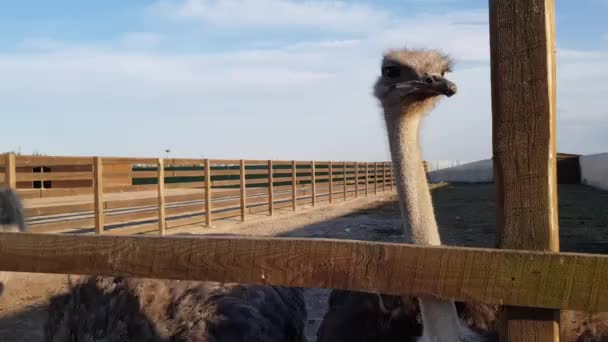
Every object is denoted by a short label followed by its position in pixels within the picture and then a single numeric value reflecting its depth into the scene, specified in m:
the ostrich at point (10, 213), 5.01
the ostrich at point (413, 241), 2.09
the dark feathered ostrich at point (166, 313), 2.83
